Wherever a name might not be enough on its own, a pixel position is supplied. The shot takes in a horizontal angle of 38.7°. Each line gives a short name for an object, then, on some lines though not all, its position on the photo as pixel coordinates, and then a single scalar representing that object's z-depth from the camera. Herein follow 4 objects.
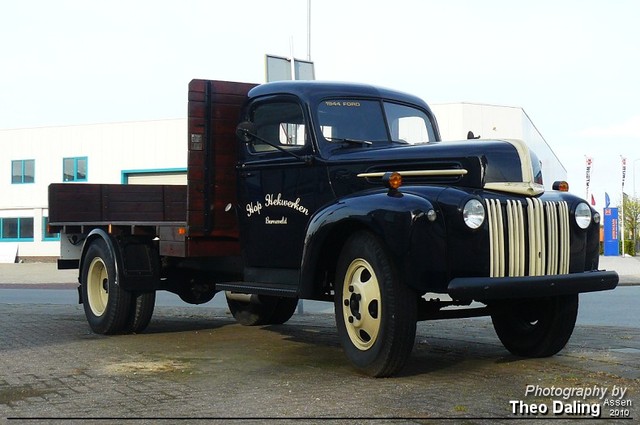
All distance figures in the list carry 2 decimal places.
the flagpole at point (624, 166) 66.51
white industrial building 44.44
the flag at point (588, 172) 64.75
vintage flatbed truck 6.19
